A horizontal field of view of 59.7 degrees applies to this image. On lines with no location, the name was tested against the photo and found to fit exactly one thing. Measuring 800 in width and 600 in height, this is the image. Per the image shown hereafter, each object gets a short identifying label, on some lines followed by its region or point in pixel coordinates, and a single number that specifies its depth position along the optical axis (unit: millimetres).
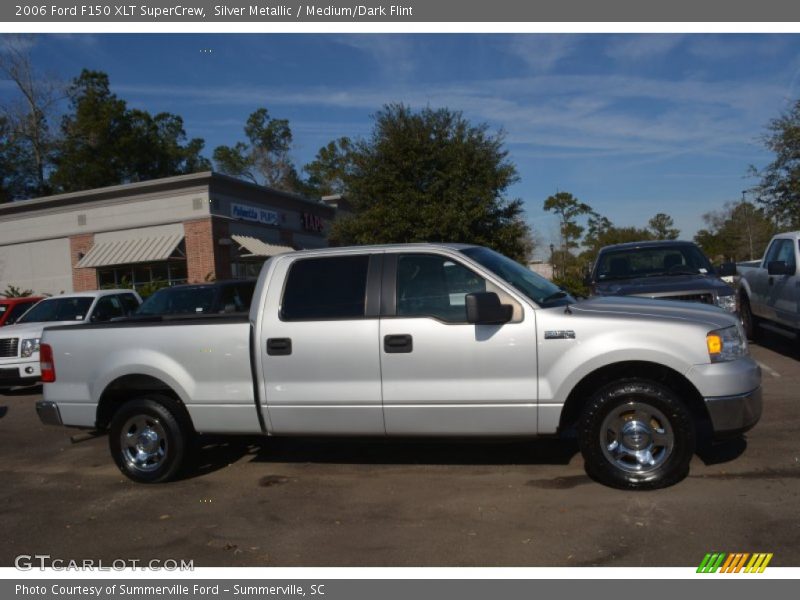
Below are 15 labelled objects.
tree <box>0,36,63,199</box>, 40688
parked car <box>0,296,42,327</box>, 14375
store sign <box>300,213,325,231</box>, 33562
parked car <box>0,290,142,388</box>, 11789
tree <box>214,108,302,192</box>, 62469
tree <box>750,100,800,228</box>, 18422
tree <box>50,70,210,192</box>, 40062
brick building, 26141
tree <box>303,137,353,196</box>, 61522
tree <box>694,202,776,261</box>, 41250
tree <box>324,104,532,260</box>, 18500
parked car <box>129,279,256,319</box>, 10812
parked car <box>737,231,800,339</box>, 9562
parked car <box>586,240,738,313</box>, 8750
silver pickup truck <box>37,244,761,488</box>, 5016
